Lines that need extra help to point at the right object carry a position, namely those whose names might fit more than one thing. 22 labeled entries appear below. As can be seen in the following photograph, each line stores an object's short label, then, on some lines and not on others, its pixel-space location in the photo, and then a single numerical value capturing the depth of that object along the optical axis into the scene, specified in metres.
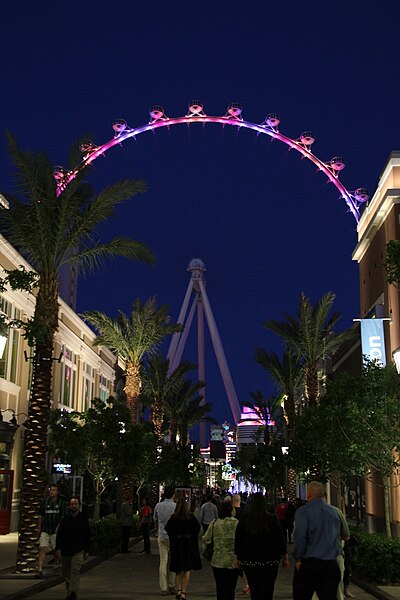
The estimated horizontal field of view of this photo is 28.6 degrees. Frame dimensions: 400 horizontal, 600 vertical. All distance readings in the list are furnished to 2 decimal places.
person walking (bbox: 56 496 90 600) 13.48
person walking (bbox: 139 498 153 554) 25.41
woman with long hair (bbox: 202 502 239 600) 10.55
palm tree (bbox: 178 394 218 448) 68.93
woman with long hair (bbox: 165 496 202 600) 13.16
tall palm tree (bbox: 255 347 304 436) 51.59
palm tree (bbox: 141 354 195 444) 51.12
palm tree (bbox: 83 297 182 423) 39.00
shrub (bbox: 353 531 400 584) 17.61
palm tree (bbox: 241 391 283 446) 74.01
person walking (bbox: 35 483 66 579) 16.69
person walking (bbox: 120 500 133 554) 25.77
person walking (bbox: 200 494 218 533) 22.70
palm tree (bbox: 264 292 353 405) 40.34
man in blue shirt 8.40
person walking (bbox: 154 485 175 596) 15.41
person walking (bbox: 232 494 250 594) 12.59
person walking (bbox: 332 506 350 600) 8.91
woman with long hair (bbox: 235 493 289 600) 9.52
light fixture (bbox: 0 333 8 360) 17.42
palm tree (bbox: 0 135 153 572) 19.53
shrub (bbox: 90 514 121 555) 23.69
